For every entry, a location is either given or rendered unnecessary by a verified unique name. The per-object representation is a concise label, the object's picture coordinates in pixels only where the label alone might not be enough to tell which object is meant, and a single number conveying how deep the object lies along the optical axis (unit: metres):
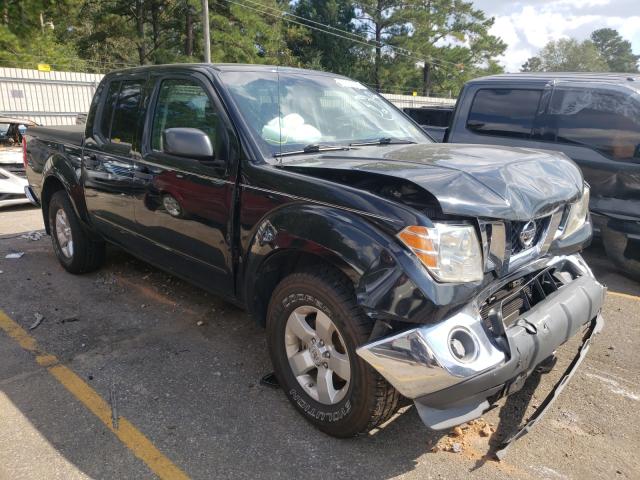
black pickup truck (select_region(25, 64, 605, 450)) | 2.27
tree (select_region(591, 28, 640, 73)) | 99.06
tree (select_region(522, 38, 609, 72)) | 84.69
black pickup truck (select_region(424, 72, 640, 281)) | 4.96
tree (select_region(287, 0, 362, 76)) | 38.91
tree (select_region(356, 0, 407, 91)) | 39.62
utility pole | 20.79
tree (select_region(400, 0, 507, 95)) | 39.97
